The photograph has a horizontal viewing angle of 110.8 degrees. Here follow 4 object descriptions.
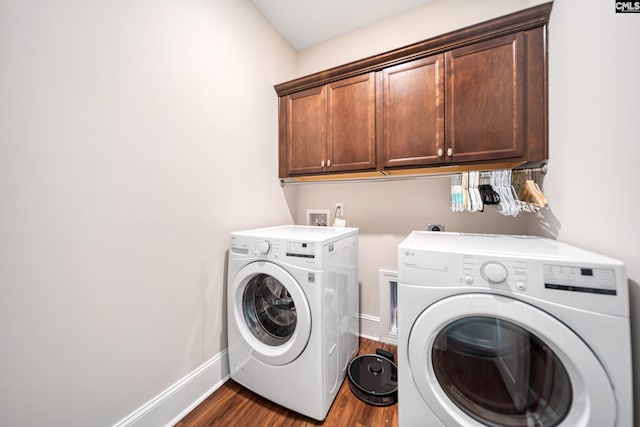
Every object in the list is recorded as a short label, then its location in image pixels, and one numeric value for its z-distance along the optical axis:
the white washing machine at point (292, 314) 1.14
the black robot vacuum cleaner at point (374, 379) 1.29
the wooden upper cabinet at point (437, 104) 1.20
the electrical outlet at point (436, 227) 1.67
